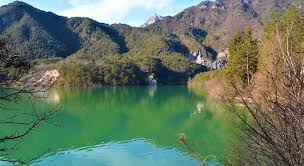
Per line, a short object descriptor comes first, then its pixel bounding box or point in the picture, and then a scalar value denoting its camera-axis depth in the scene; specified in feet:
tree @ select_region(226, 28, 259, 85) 100.09
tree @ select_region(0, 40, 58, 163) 11.41
